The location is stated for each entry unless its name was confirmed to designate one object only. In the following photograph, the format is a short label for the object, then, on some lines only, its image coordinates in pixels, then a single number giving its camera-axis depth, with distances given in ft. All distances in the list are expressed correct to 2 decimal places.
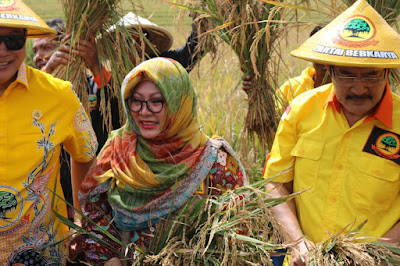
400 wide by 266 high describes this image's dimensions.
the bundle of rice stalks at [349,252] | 7.80
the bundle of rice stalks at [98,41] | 11.00
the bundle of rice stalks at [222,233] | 7.78
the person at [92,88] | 11.12
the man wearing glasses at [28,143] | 8.40
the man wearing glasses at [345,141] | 8.32
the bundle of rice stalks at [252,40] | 12.44
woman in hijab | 8.64
